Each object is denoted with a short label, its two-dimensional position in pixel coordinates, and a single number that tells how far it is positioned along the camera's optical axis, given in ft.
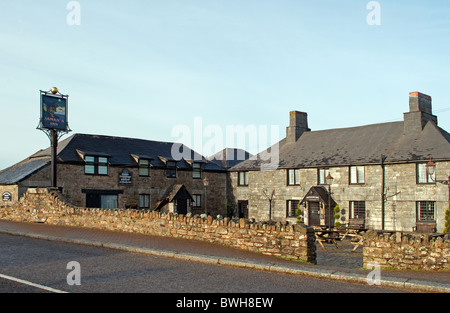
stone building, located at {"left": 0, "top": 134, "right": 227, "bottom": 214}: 112.06
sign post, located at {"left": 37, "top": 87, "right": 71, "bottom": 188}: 92.32
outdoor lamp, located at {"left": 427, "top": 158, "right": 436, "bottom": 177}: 67.63
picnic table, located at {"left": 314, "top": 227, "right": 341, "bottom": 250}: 73.20
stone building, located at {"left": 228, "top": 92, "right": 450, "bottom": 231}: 101.55
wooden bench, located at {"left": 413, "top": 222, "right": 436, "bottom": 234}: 97.30
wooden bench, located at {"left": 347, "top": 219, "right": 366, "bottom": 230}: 99.24
